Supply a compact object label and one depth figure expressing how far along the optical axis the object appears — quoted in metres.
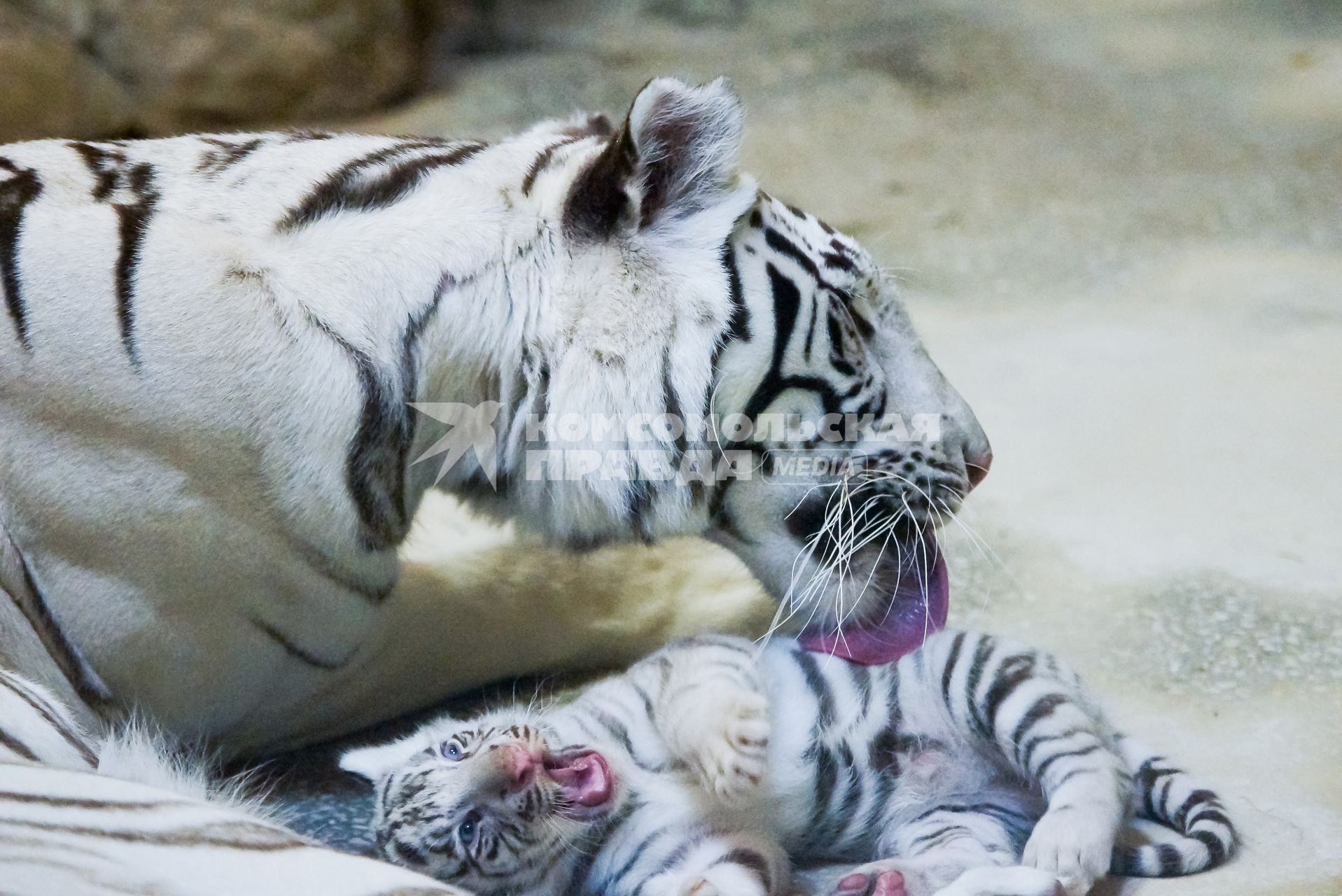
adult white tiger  6.67
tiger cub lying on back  6.70
